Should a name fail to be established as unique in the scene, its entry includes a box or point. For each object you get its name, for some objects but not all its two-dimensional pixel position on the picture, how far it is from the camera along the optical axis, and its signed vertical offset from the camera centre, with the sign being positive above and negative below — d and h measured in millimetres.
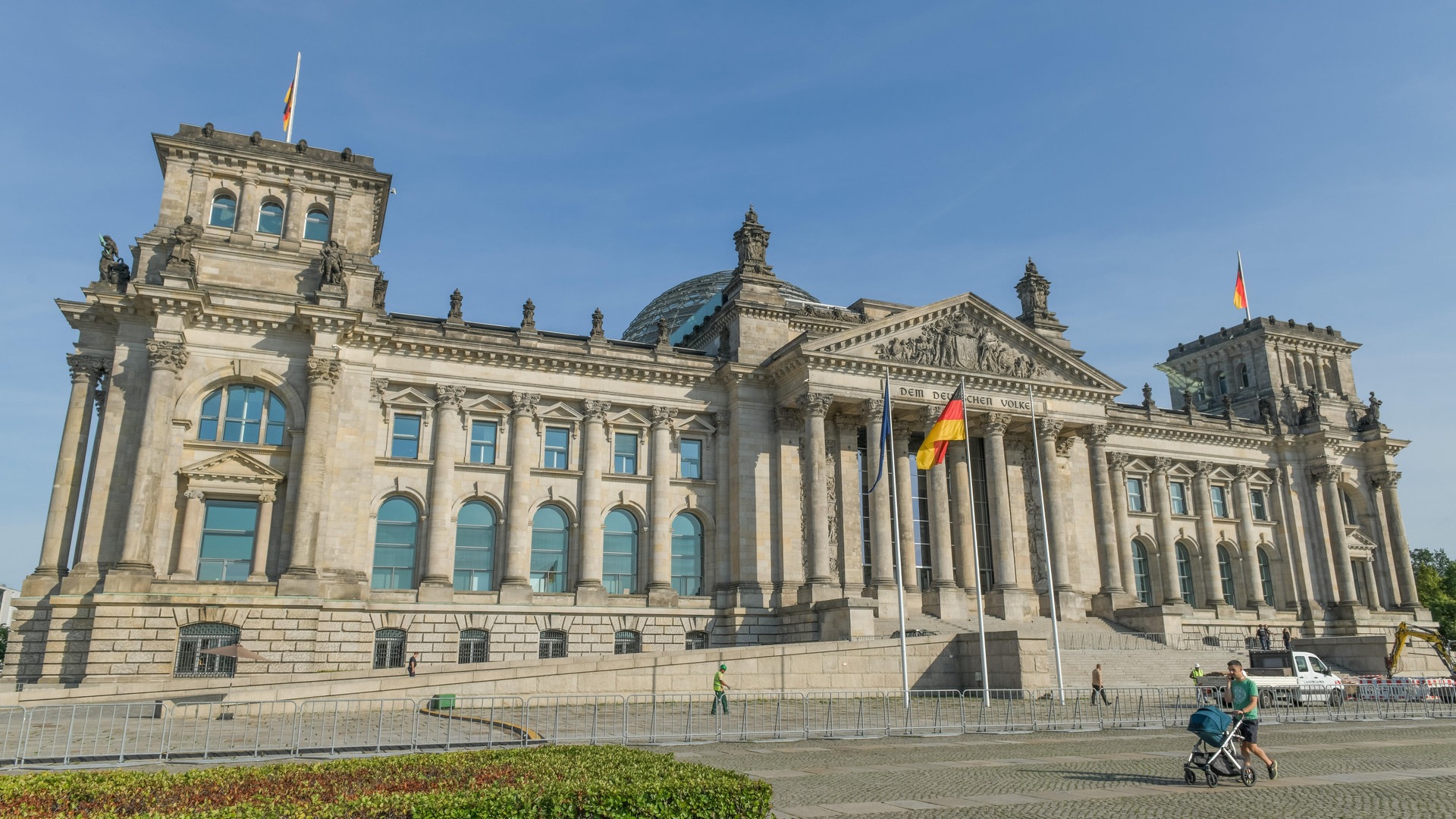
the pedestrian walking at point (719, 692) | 28589 -1233
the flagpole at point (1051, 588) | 33500 +2211
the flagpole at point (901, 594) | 30741 +1782
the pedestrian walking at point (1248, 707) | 16156 -1015
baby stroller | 15914 -1661
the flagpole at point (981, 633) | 30297 +439
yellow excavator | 44844 -8
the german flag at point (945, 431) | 36875 +7850
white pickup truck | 34469 -1190
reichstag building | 37719 +8051
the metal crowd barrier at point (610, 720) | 20219 -1877
